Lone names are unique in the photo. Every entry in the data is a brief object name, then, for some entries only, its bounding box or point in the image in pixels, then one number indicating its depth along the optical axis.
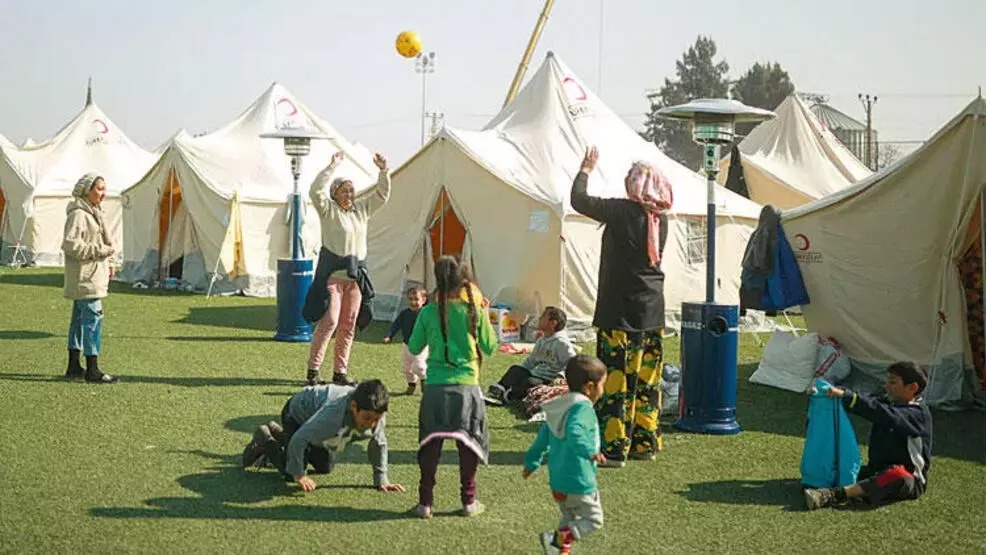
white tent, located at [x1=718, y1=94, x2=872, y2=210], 21.66
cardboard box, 12.73
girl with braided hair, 5.28
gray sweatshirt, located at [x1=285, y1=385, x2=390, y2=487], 5.51
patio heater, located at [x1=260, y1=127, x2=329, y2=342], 12.02
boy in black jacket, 5.72
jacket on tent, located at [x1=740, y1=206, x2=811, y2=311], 9.88
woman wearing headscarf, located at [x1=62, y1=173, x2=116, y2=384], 8.84
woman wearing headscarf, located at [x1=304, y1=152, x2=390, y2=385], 8.95
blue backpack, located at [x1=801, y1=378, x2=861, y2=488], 5.79
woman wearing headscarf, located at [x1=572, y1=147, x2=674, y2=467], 6.48
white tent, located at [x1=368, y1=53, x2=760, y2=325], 13.16
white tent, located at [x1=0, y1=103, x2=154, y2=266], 24.19
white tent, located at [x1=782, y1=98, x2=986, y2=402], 8.68
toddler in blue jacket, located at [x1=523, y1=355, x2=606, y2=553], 4.52
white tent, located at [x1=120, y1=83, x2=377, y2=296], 18.94
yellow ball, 20.88
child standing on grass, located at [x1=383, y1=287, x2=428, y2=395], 8.75
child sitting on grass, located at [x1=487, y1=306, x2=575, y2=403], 8.41
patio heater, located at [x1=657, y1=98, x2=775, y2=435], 7.36
